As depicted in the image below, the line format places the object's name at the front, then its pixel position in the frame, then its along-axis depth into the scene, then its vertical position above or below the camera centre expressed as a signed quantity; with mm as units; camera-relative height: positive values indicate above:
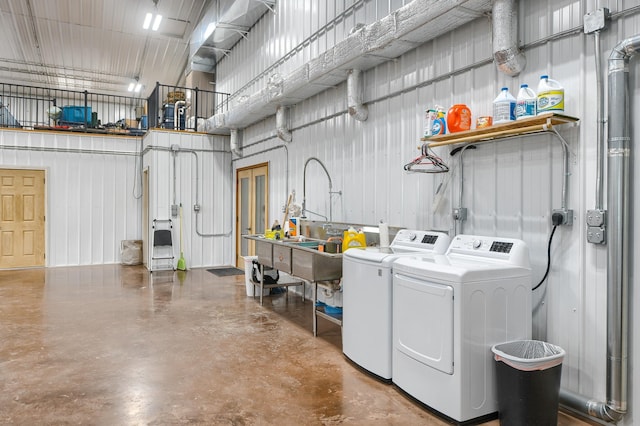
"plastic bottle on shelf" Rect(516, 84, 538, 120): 2805 +699
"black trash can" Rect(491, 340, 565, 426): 2389 -991
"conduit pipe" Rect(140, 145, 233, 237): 8541 +914
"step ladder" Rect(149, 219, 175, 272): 8320 -685
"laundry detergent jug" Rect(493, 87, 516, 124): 2938 +698
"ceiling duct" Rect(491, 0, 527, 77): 3004 +1201
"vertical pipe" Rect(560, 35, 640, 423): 2434 -156
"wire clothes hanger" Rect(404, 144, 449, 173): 3693 +415
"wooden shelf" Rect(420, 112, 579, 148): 2668 +555
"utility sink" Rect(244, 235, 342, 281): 4273 -519
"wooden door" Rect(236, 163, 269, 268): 7684 +120
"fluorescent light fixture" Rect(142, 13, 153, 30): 8302 +3697
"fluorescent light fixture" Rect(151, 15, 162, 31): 8367 +3697
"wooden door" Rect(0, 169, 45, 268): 8664 -144
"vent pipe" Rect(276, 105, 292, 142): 6398 +1273
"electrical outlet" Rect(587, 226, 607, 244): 2557 -144
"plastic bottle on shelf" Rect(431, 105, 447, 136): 3451 +687
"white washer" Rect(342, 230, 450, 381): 3201 -678
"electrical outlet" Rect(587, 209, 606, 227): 2562 -39
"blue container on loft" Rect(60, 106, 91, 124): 9544 +2115
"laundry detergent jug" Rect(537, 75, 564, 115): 2684 +714
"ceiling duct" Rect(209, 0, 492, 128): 3325 +1529
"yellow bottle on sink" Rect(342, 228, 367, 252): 4164 -282
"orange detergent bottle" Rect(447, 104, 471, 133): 3340 +709
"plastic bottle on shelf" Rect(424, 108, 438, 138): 3521 +734
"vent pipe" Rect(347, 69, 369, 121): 4707 +1244
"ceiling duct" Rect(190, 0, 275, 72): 6953 +3272
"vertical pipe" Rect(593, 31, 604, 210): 2574 +490
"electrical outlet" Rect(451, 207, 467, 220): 3572 -20
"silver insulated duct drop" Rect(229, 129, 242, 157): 8414 +1314
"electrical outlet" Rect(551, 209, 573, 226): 2756 -41
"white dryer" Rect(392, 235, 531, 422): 2566 -691
